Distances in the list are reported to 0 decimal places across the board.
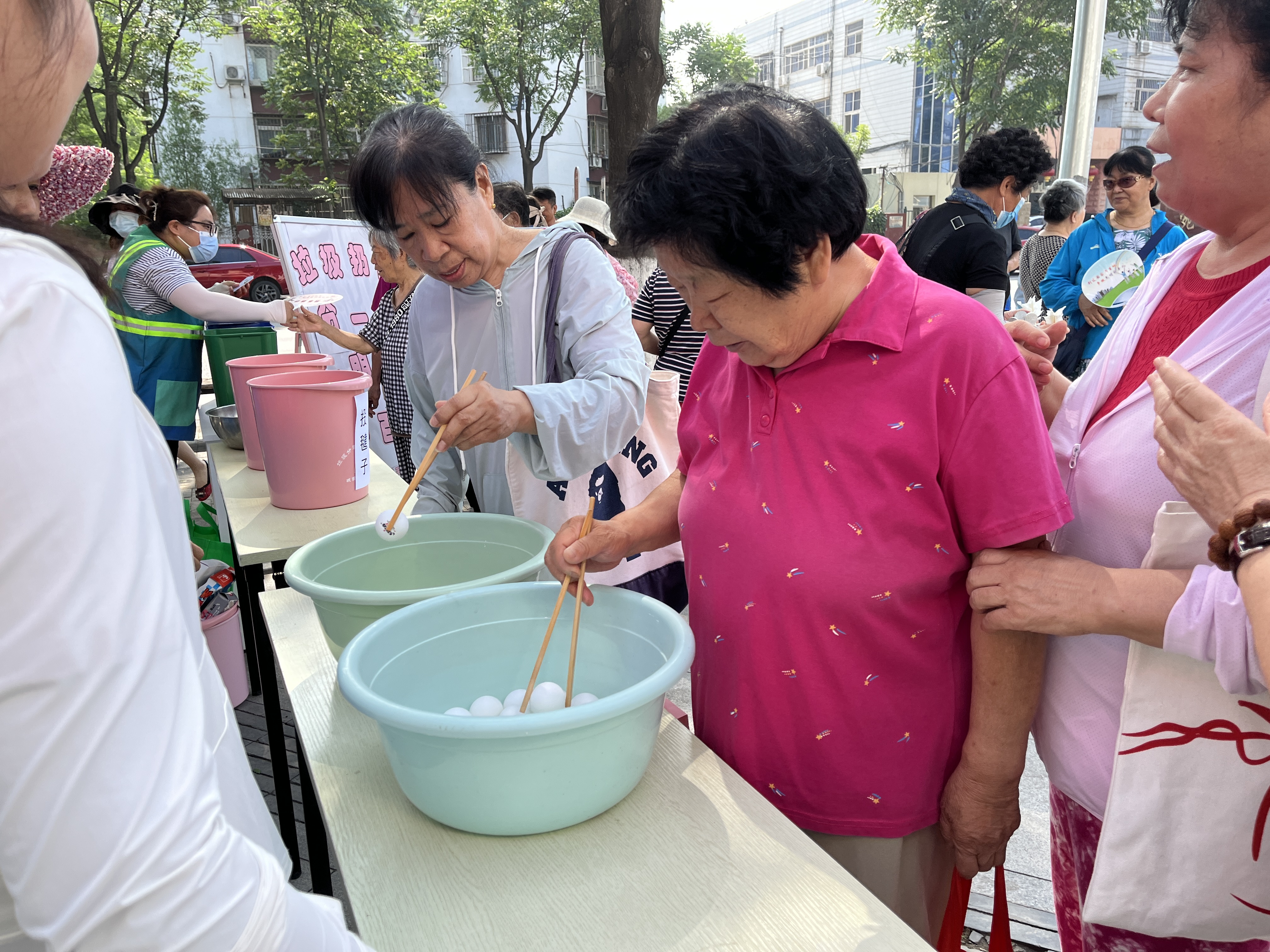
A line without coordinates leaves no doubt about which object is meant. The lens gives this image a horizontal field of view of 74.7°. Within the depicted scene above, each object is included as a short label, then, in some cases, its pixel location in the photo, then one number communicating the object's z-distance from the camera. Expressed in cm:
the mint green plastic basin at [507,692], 93
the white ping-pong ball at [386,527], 164
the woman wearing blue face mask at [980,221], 351
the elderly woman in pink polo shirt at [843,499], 105
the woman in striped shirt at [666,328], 321
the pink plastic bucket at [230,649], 306
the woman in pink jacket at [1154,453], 97
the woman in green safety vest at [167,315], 396
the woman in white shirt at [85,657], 46
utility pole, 698
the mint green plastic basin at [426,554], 166
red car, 1173
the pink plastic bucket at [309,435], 230
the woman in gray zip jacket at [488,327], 172
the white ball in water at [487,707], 118
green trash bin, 354
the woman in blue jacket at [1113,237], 417
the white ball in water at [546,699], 119
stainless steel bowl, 326
